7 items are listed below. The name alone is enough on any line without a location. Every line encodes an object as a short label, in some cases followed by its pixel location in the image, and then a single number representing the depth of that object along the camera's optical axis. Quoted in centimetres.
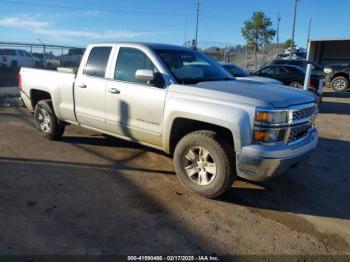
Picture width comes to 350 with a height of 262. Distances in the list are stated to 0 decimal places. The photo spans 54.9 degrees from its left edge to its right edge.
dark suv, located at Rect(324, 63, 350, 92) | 1762
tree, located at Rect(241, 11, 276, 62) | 3997
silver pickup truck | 374
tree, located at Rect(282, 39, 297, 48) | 6249
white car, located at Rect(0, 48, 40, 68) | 2098
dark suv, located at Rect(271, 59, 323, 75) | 1755
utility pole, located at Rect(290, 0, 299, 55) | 3801
